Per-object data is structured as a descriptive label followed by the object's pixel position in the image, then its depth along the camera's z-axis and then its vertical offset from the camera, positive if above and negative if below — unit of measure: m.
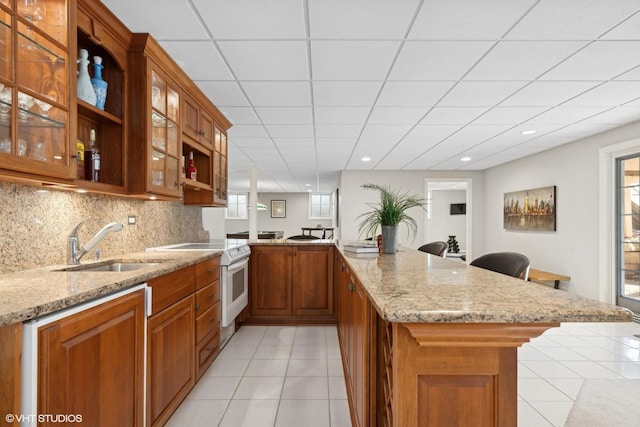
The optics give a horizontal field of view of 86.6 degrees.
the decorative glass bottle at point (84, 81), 1.83 +0.74
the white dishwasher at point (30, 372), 0.98 -0.45
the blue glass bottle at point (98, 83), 1.96 +0.77
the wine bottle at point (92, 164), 1.95 +0.30
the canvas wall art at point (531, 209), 5.30 +0.14
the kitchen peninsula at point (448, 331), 0.94 -0.33
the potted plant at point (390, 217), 2.44 +0.00
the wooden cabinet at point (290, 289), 3.80 -0.81
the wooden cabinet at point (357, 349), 1.39 -0.65
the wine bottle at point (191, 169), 3.17 +0.44
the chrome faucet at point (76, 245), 1.92 -0.16
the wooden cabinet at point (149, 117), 2.14 +0.65
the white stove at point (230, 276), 2.85 -0.54
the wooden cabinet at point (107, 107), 1.81 +0.67
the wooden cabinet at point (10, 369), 0.96 -0.43
